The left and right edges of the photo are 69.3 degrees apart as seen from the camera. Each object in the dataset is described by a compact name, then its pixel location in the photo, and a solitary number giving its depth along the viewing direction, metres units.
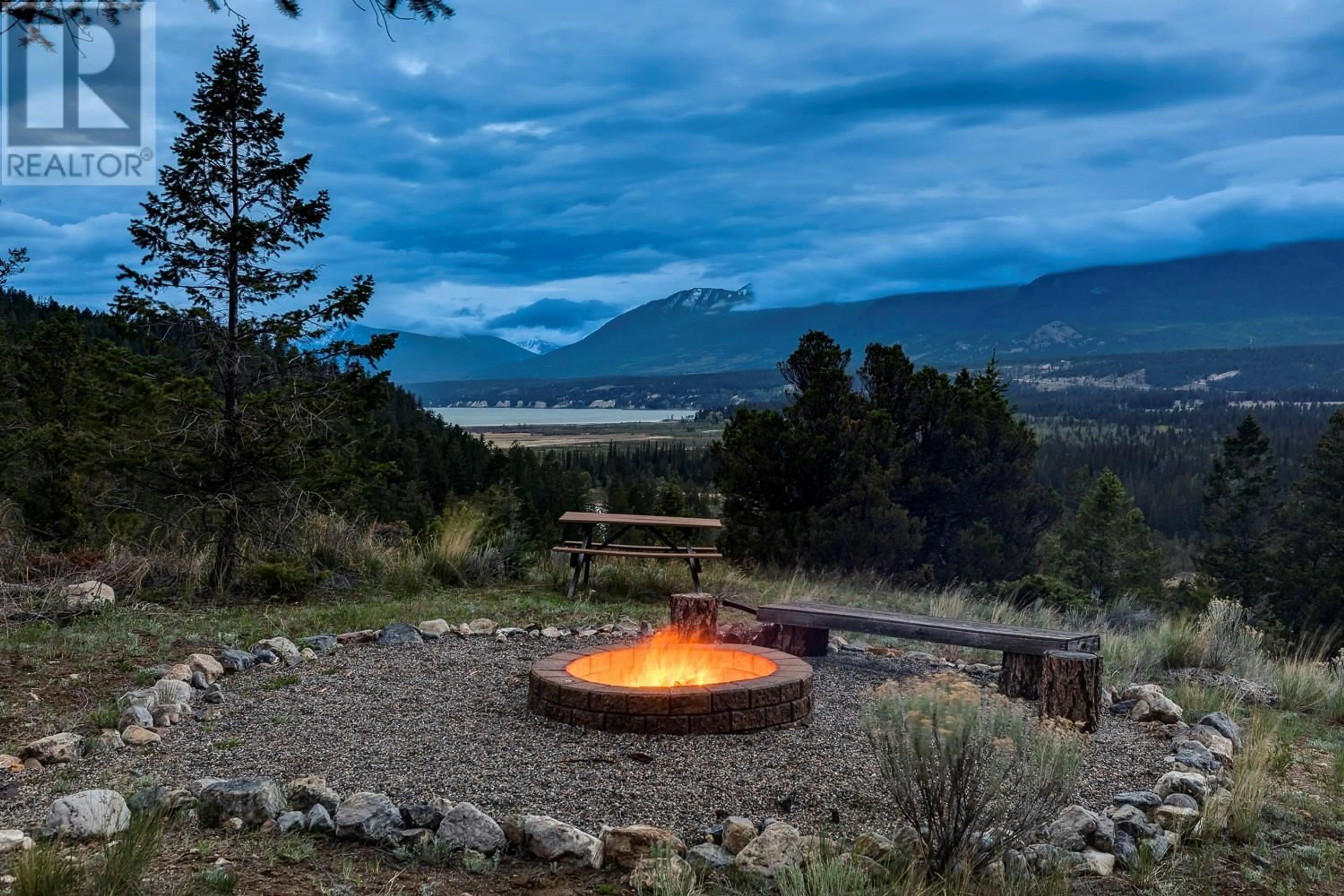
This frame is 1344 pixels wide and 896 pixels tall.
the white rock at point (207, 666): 5.84
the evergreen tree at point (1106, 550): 30.09
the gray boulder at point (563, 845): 3.49
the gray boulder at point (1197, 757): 4.75
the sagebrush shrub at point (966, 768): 3.22
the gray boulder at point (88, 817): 3.49
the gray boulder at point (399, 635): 7.02
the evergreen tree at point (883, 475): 14.52
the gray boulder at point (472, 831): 3.56
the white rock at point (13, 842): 3.36
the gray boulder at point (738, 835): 3.51
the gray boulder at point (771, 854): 3.31
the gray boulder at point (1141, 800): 4.11
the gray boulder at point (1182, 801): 4.11
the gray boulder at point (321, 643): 6.70
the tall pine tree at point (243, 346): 8.48
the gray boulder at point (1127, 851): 3.61
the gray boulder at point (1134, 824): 3.84
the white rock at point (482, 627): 7.51
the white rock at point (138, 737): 4.65
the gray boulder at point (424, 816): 3.68
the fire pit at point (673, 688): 4.85
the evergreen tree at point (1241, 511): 25.95
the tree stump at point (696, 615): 6.37
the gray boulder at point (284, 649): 6.38
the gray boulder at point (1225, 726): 5.38
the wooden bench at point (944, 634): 5.93
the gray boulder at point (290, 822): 3.67
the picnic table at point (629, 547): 9.62
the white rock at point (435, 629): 7.28
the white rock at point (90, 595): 7.55
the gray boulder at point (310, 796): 3.84
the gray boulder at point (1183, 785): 4.31
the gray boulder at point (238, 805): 3.72
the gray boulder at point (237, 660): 6.11
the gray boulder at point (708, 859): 3.35
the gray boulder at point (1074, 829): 3.68
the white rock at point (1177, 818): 3.96
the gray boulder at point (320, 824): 3.68
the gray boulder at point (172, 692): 5.29
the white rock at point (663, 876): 3.08
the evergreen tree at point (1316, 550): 21.91
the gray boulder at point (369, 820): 3.62
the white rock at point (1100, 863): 3.53
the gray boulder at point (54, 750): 4.43
